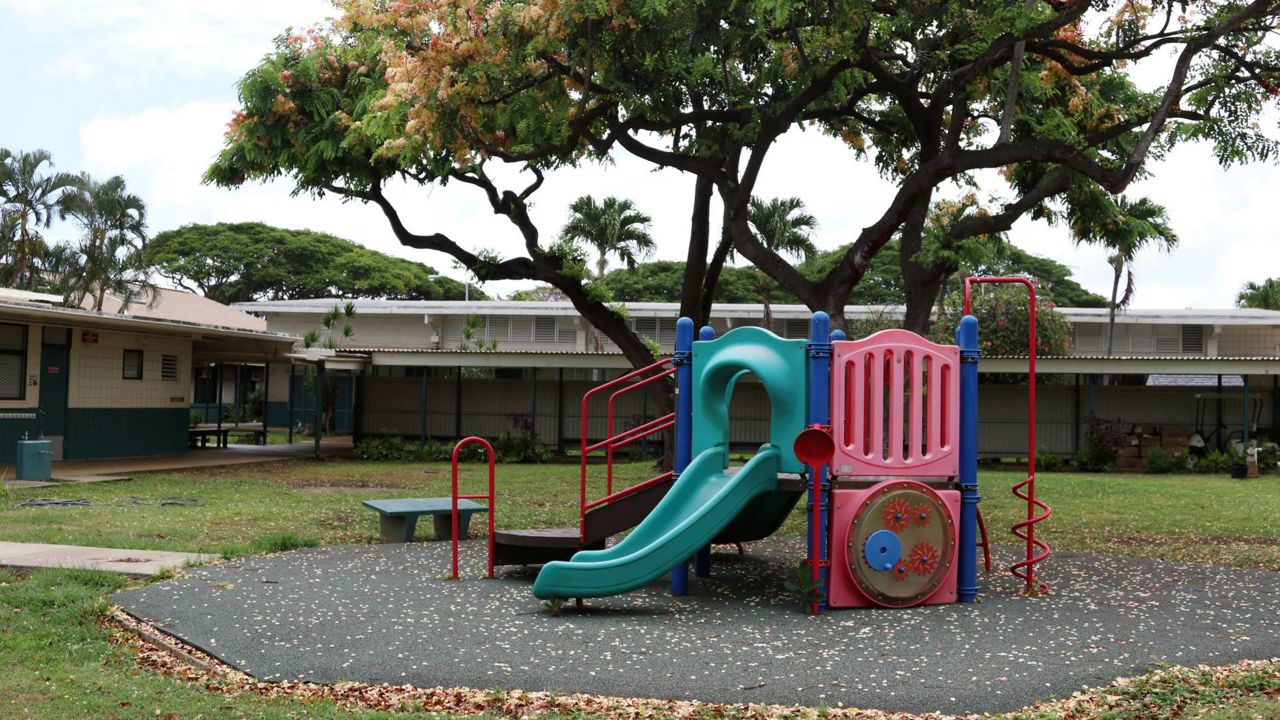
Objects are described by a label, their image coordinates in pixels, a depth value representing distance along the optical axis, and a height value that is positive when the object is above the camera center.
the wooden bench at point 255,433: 30.13 -1.04
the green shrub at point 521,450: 26.27 -1.09
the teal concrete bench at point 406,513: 11.84 -1.16
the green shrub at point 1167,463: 24.80 -1.00
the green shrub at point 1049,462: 25.70 -1.08
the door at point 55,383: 20.22 +0.15
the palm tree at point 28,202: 31.64 +5.23
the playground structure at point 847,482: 8.48 -0.56
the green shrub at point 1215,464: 24.47 -0.99
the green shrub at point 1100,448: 25.38 -0.74
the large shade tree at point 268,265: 50.47 +5.79
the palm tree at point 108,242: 30.38 +4.03
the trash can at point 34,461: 17.17 -1.04
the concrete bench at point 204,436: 27.35 -1.00
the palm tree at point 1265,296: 42.81 +4.61
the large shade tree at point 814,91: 13.16 +4.13
